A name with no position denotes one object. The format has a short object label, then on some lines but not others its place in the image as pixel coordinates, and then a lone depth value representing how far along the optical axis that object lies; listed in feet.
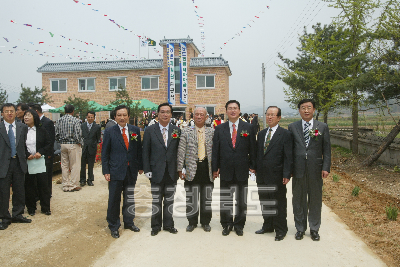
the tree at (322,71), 38.22
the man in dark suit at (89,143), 27.48
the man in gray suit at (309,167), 15.39
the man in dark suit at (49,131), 21.19
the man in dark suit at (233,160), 15.85
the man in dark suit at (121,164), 16.20
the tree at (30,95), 74.59
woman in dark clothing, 19.25
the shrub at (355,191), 22.74
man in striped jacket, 16.25
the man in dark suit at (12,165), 17.17
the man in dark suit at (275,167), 15.38
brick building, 87.66
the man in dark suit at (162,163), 16.15
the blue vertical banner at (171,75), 86.98
